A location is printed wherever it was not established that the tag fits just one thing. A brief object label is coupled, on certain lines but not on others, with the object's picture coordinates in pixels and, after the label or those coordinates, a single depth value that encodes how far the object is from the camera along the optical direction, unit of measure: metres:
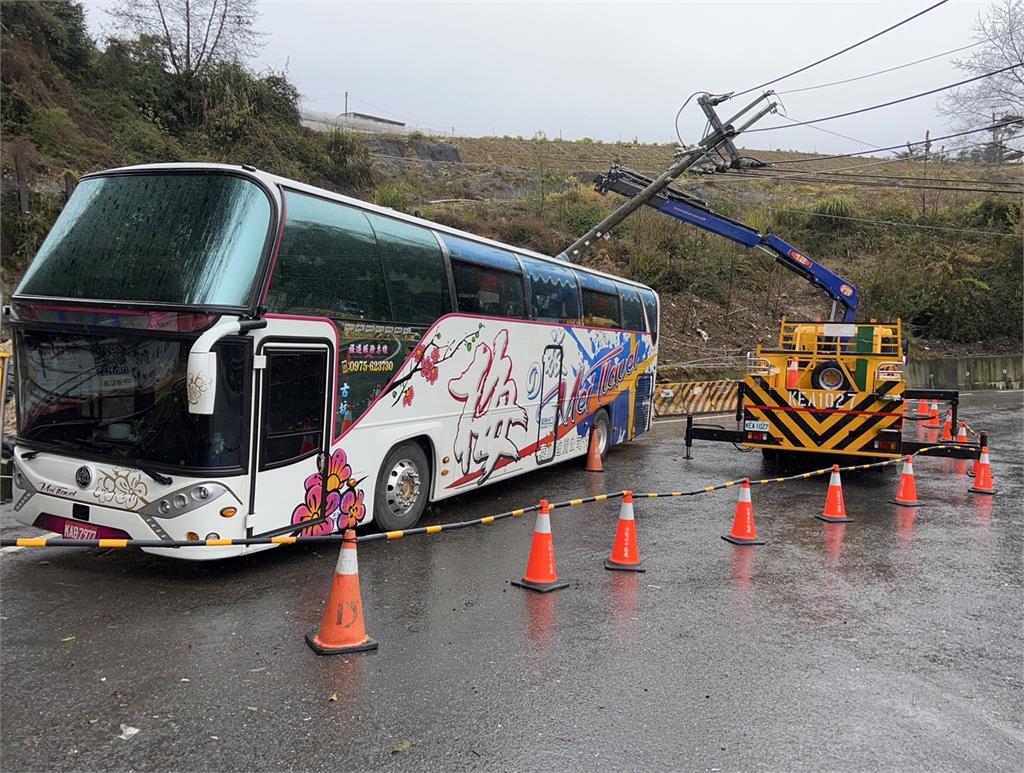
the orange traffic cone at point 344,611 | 4.75
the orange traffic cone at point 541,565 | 6.20
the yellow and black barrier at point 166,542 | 4.29
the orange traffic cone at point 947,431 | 15.17
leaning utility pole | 18.19
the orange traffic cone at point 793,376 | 12.68
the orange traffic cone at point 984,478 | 11.02
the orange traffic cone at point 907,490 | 10.20
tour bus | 5.61
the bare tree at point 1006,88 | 31.30
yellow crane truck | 11.64
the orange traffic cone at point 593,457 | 12.76
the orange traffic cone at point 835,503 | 9.14
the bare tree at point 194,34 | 27.38
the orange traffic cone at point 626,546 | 6.90
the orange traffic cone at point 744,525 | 7.96
